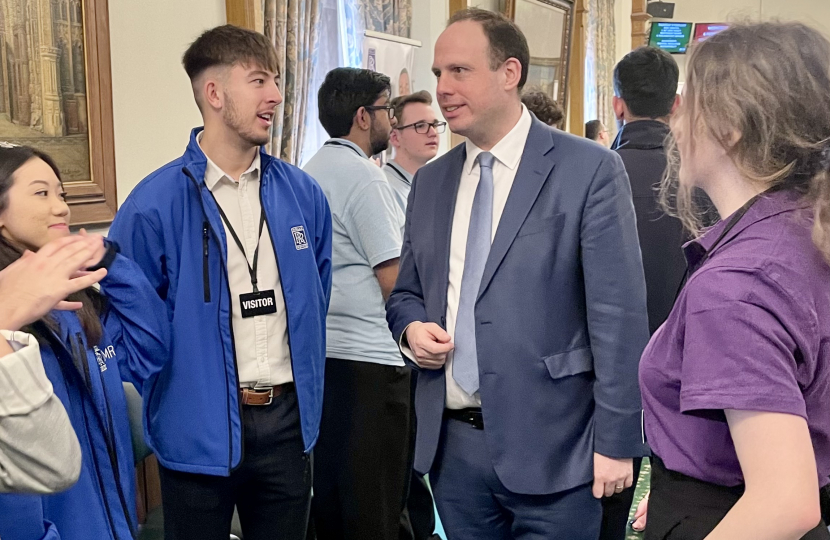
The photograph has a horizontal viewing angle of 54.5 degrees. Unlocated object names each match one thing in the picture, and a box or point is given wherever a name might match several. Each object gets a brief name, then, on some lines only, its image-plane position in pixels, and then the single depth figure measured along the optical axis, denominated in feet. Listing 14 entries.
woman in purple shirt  3.47
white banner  15.47
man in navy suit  6.07
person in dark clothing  9.24
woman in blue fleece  5.18
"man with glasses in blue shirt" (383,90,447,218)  11.97
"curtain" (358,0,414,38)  16.73
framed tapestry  8.71
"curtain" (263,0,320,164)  13.43
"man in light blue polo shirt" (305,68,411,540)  9.42
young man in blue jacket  6.95
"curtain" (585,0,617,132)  32.04
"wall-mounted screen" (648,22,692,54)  45.19
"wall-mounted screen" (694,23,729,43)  45.35
